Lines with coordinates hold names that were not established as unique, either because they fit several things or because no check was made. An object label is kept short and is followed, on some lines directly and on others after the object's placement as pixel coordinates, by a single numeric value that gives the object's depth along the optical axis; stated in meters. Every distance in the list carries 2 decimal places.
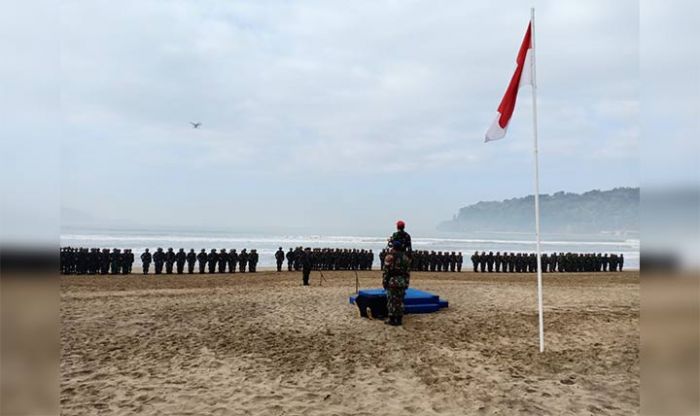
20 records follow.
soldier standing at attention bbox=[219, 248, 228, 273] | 21.86
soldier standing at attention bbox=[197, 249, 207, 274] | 21.06
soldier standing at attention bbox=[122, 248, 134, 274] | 19.91
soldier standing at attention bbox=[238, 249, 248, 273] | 22.22
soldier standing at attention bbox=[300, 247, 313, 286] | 15.11
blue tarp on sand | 9.40
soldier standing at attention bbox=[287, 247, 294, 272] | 23.14
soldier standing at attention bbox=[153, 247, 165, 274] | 20.59
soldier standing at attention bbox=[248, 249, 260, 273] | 22.42
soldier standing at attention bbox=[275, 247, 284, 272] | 22.69
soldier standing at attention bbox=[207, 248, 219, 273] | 21.47
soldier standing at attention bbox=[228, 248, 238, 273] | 22.08
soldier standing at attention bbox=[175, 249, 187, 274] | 20.55
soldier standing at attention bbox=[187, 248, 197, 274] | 20.78
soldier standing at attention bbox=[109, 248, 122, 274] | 19.84
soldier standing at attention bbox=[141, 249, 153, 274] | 20.70
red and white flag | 6.53
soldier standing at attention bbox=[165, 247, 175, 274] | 20.83
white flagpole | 6.45
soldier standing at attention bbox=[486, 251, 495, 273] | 25.12
